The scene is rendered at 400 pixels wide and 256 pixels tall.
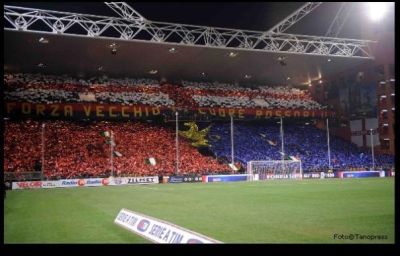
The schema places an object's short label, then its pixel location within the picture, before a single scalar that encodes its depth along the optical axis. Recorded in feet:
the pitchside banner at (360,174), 156.97
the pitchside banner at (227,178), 141.59
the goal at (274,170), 149.69
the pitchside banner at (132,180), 128.47
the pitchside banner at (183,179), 136.93
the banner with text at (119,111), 148.05
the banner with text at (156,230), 26.76
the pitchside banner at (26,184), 114.21
